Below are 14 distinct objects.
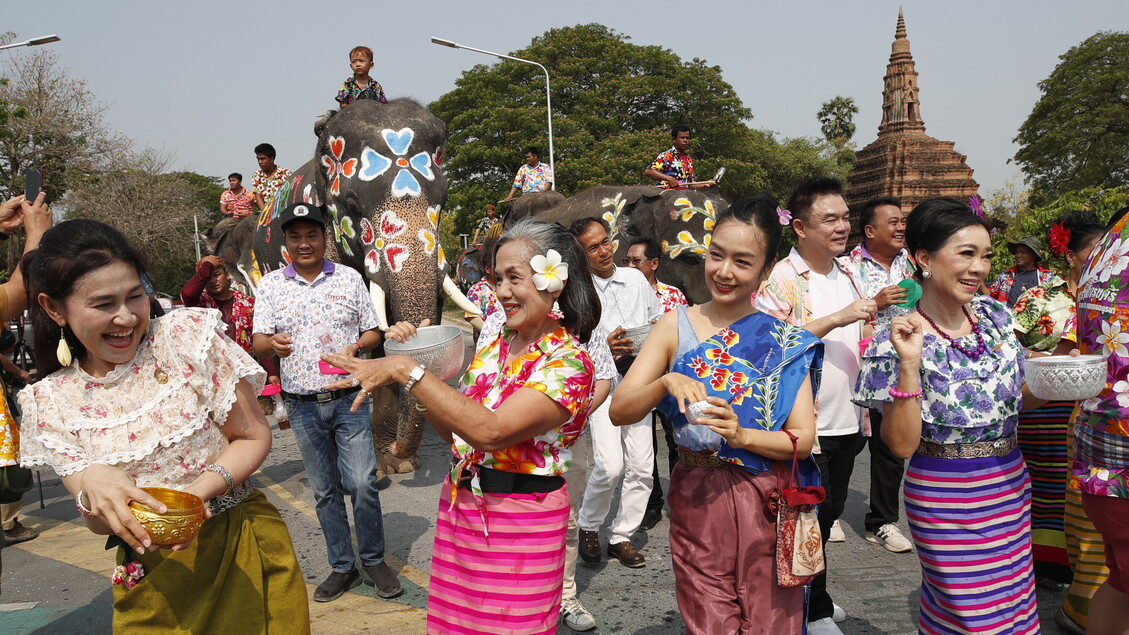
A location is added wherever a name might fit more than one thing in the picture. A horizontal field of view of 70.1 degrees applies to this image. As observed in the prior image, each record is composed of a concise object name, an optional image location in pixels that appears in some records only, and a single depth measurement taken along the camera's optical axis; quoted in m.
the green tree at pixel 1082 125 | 28.09
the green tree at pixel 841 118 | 60.72
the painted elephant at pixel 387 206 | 5.65
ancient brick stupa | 32.66
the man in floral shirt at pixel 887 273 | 4.83
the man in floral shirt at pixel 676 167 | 9.59
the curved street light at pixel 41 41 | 12.77
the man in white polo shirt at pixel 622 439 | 4.49
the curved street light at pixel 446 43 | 16.33
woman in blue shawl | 2.49
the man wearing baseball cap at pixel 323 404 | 4.20
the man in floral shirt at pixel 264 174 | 8.59
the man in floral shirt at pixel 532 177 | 12.35
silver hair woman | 2.35
